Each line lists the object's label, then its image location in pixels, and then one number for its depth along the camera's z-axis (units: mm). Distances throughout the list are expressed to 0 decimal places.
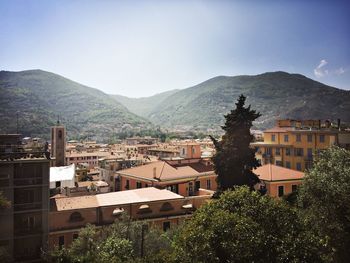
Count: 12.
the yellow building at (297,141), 45844
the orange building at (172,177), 36406
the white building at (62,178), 40888
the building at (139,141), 150425
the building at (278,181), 36469
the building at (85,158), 100719
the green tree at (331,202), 20484
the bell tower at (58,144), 68688
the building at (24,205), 24016
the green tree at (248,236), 13188
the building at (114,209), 25641
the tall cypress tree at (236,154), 30578
